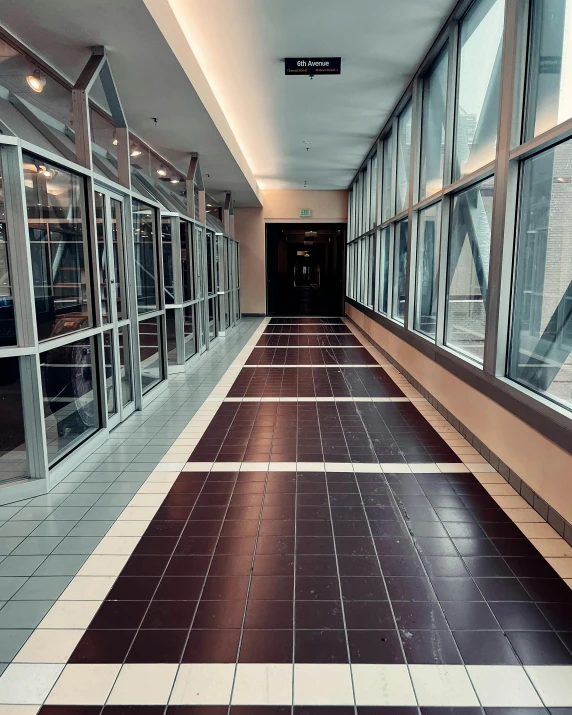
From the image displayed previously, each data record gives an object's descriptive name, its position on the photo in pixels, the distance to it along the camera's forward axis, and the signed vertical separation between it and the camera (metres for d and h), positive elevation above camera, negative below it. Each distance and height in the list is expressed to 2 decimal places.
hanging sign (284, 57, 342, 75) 5.71 +2.23
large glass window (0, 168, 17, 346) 3.24 -0.15
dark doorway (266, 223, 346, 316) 16.22 -0.14
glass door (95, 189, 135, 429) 4.54 -0.36
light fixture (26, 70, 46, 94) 4.39 +1.60
